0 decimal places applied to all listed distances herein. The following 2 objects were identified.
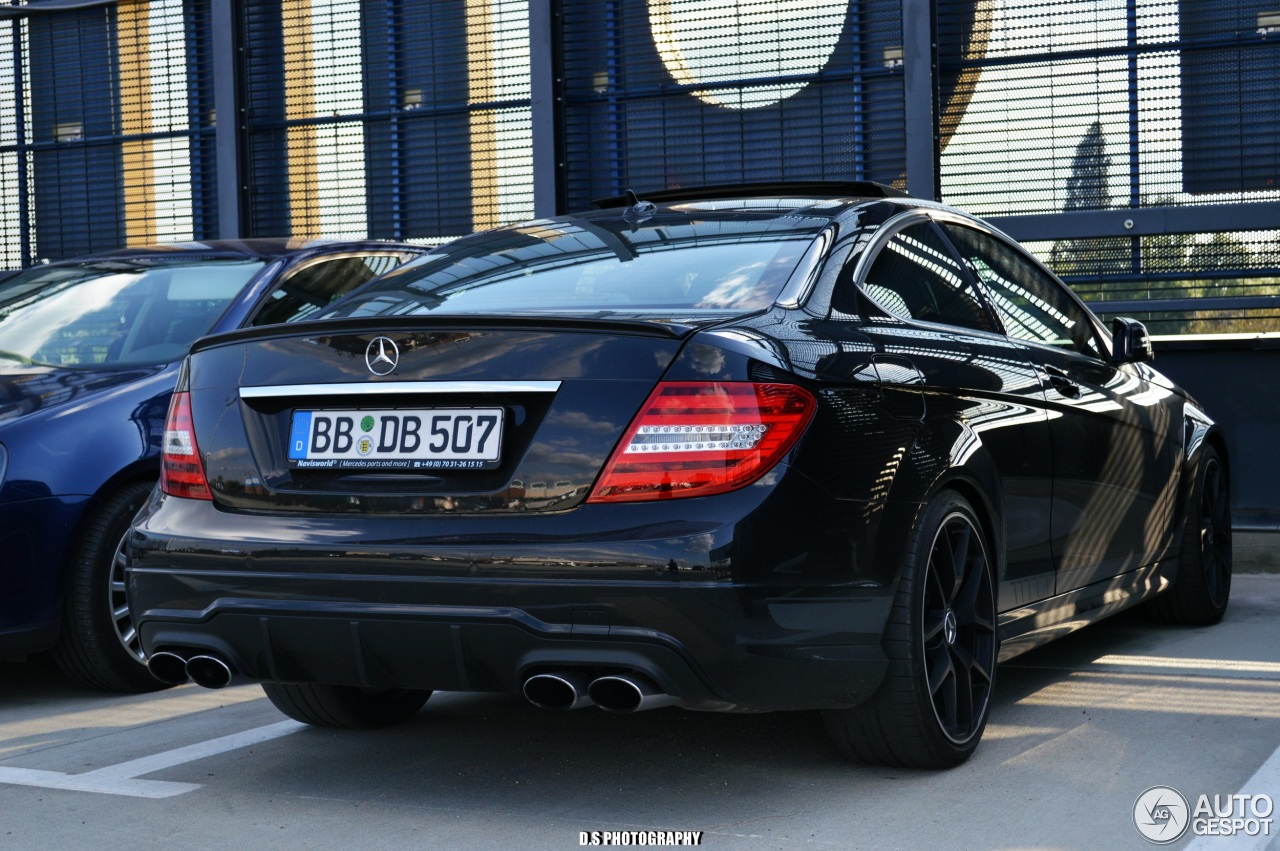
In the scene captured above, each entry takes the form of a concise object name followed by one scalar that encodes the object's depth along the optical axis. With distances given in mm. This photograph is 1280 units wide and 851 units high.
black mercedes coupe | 3215
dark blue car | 4934
